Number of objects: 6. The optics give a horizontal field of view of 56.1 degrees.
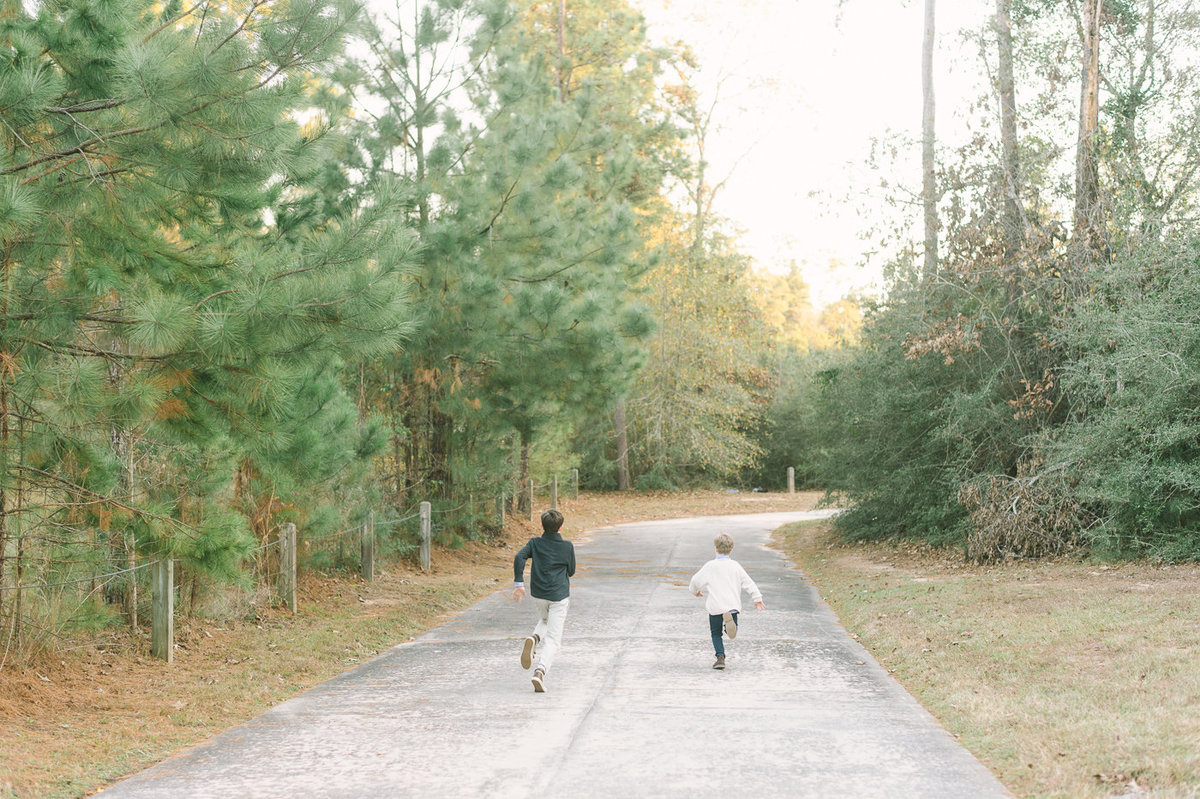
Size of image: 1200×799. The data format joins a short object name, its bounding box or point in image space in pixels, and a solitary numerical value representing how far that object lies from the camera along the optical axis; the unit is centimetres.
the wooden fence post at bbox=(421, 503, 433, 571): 1723
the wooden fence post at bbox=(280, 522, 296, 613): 1252
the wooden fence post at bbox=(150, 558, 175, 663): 964
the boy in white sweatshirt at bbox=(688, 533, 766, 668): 970
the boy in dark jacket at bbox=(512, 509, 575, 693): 903
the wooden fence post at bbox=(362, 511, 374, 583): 1522
